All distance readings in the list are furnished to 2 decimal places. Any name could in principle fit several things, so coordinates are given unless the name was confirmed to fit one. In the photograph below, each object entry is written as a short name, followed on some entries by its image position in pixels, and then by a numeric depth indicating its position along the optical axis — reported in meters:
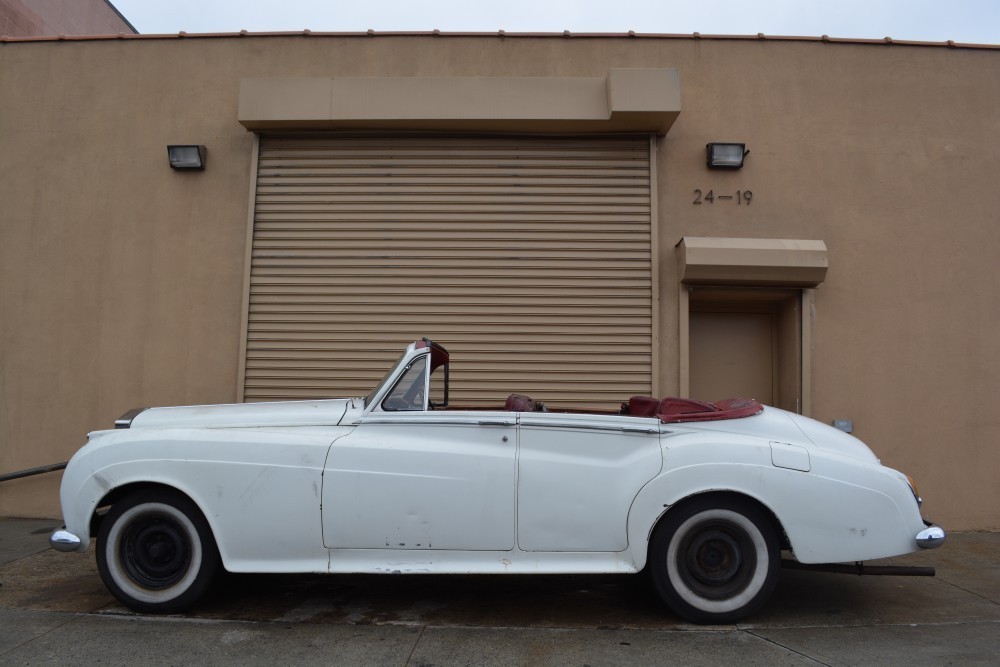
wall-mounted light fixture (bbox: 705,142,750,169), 7.16
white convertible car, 4.09
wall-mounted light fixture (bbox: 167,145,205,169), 7.27
